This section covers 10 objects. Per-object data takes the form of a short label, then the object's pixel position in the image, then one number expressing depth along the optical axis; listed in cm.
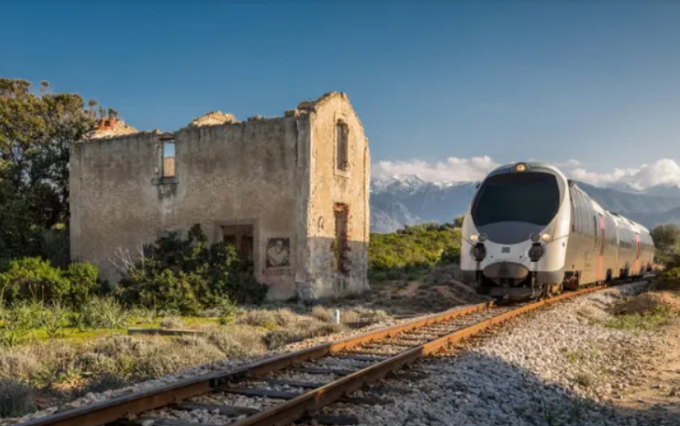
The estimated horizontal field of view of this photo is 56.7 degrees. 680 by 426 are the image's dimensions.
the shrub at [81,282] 1808
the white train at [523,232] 1448
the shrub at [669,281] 2234
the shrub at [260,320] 1361
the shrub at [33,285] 1741
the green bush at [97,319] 1303
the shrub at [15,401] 636
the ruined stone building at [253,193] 1928
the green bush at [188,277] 1722
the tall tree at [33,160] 2447
